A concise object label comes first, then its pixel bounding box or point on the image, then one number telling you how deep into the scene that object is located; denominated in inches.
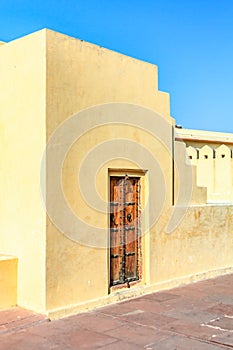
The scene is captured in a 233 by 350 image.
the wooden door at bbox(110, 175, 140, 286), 283.0
